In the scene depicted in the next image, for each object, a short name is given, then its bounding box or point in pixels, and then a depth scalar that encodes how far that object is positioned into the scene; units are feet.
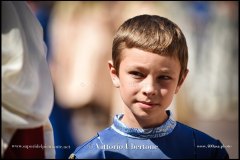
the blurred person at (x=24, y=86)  7.80
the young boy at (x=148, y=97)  8.37
